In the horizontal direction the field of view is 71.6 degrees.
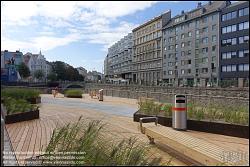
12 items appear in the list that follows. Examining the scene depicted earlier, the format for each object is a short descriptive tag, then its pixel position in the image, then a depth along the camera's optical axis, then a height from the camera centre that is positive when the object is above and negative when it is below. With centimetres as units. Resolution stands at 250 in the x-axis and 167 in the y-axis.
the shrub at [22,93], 782 -42
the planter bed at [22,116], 476 -92
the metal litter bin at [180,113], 425 -70
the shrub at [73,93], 1390 -68
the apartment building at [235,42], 2883 +731
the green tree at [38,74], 5264 +326
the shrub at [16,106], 514 -67
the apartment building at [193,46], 3187 +789
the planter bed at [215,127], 403 -104
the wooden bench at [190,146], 245 -98
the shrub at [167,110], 492 -72
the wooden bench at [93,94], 1359 -75
